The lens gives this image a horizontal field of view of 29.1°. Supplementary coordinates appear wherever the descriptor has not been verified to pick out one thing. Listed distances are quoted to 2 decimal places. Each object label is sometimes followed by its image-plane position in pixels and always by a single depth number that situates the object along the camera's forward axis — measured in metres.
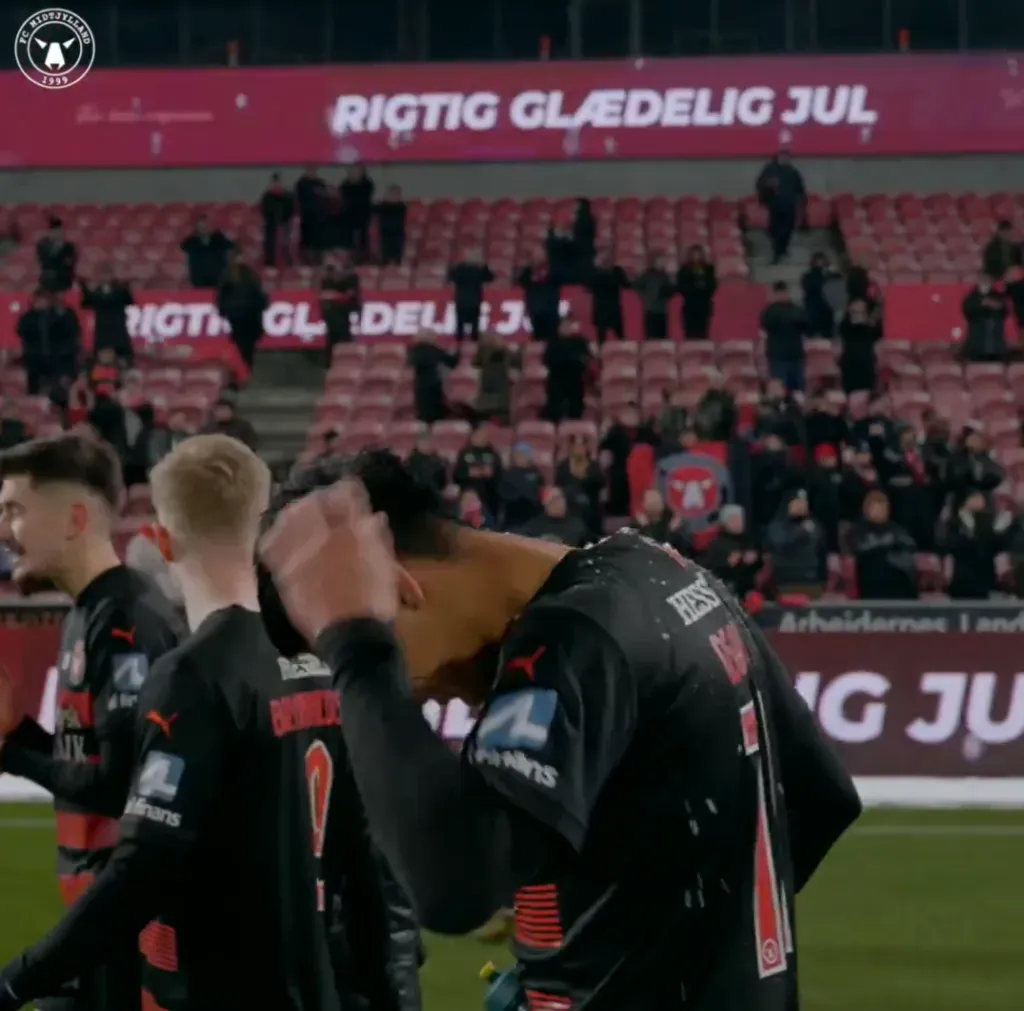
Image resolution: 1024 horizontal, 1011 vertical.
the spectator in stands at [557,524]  14.50
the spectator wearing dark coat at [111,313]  21.27
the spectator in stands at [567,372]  19.50
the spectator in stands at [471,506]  15.60
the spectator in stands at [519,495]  16.58
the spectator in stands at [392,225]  24.58
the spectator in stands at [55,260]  23.11
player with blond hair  3.44
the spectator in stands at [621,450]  17.28
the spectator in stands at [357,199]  24.36
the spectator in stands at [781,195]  24.38
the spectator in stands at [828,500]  16.56
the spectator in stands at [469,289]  22.19
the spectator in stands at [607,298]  21.52
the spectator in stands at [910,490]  16.14
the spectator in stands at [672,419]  17.62
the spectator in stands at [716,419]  17.77
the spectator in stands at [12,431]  18.09
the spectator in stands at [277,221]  24.77
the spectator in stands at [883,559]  14.66
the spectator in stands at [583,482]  16.36
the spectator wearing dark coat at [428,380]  19.80
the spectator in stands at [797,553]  15.13
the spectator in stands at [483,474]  16.80
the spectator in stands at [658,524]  14.81
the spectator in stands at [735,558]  14.49
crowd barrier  12.73
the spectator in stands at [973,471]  16.52
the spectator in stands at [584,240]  22.45
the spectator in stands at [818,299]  21.58
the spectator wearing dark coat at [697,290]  21.56
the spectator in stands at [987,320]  20.95
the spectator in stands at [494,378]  20.11
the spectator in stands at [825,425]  17.56
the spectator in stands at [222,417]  16.39
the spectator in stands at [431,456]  15.81
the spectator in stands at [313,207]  24.48
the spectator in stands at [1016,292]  21.17
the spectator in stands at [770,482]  16.44
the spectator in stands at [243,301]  21.98
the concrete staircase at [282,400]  23.22
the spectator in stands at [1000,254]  22.28
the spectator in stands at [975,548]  15.37
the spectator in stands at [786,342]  20.31
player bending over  2.07
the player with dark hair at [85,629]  4.27
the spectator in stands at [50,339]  21.06
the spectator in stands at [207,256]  23.86
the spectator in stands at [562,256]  22.20
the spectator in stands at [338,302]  22.33
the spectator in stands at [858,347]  19.89
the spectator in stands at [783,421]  17.83
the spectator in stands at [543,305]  21.73
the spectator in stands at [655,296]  21.52
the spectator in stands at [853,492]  16.47
